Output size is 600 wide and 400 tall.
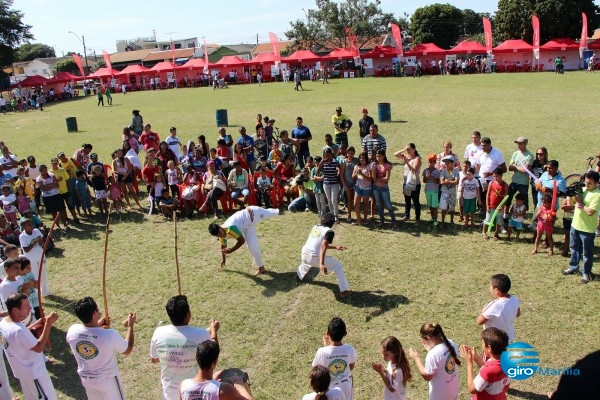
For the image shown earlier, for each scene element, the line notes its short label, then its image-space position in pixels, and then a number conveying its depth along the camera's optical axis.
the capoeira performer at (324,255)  8.24
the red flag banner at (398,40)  45.22
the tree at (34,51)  115.47
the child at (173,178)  13.49
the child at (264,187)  13.27
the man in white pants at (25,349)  5.47
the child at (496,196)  10.13
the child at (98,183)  13.23
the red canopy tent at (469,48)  46.09
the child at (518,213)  9.91
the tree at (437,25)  68.50
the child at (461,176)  10.59
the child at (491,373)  4.64
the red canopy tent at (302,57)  50.26
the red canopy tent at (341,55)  48.59
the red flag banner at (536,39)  42.34
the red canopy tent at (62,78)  49.25
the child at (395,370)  5.11
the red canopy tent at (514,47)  44.84
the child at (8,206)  11.70
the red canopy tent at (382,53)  49.22
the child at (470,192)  10.63
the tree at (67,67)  83.07
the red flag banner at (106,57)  51.88
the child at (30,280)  7.42
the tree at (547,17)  49.41
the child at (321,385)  4.36
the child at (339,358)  5.18
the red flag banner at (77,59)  47.78
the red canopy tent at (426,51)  48.19
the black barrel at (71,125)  27.39
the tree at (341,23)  68.38
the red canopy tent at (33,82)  48.09
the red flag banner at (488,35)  43.81
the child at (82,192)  13.41
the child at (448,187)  10.84
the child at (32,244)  8.80
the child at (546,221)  9.23
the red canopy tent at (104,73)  54.34
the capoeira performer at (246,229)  9.33
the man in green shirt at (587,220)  8.16
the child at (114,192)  13.52
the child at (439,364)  5.03
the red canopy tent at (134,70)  54.47
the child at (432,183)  11.07
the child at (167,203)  13.03
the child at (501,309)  5.81
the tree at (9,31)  54.00
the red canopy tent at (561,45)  44.03
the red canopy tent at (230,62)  51.81
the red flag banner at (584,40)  41.72
